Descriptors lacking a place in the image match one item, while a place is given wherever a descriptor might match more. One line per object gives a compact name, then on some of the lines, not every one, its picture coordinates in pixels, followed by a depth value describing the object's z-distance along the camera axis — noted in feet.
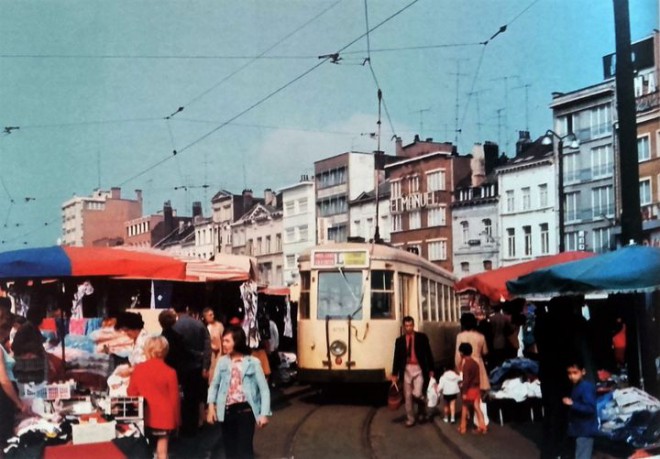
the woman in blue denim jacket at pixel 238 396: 27.58
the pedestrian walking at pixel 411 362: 44.27
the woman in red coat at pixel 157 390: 27.91
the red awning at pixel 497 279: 50.34
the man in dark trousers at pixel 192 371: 37.83
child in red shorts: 40.73
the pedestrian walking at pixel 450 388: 44.14
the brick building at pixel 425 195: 190.60
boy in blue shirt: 27.91
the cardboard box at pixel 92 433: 28.73
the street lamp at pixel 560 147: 77.57
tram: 52.65
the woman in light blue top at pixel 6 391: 28.12
